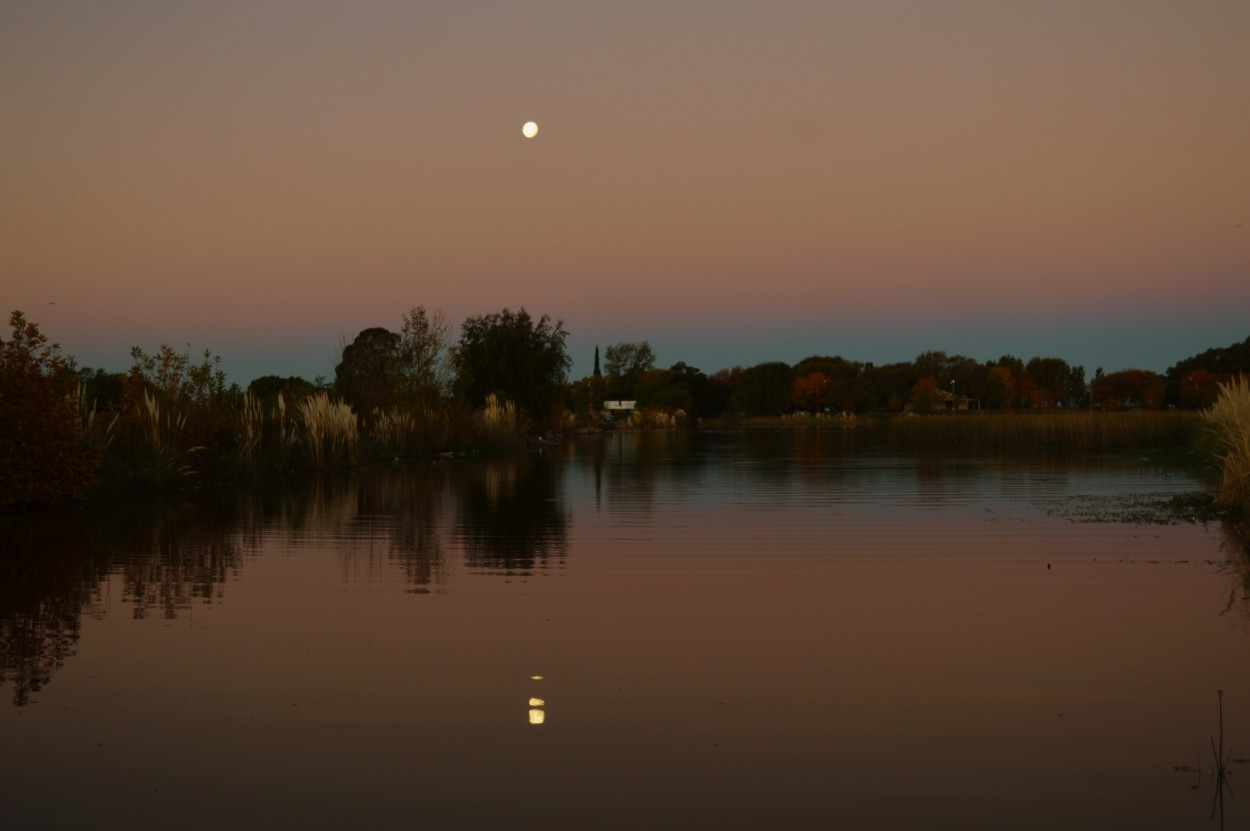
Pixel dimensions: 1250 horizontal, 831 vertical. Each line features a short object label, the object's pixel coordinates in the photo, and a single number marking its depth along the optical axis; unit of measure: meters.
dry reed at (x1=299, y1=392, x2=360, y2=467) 26.36
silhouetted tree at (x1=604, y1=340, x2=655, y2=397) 153.12
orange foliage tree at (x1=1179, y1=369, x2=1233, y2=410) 88.38
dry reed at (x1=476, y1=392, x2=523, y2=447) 40.91
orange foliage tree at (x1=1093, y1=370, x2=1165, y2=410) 126.56
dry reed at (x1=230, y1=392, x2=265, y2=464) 23.22
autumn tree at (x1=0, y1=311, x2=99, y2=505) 15.49
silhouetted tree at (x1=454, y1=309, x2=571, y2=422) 49.25
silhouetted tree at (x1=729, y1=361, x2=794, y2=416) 141.50
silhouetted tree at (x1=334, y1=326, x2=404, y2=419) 32.94
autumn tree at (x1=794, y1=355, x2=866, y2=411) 132.88
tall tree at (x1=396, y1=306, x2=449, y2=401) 37.84
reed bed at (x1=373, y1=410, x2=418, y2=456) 31.70
